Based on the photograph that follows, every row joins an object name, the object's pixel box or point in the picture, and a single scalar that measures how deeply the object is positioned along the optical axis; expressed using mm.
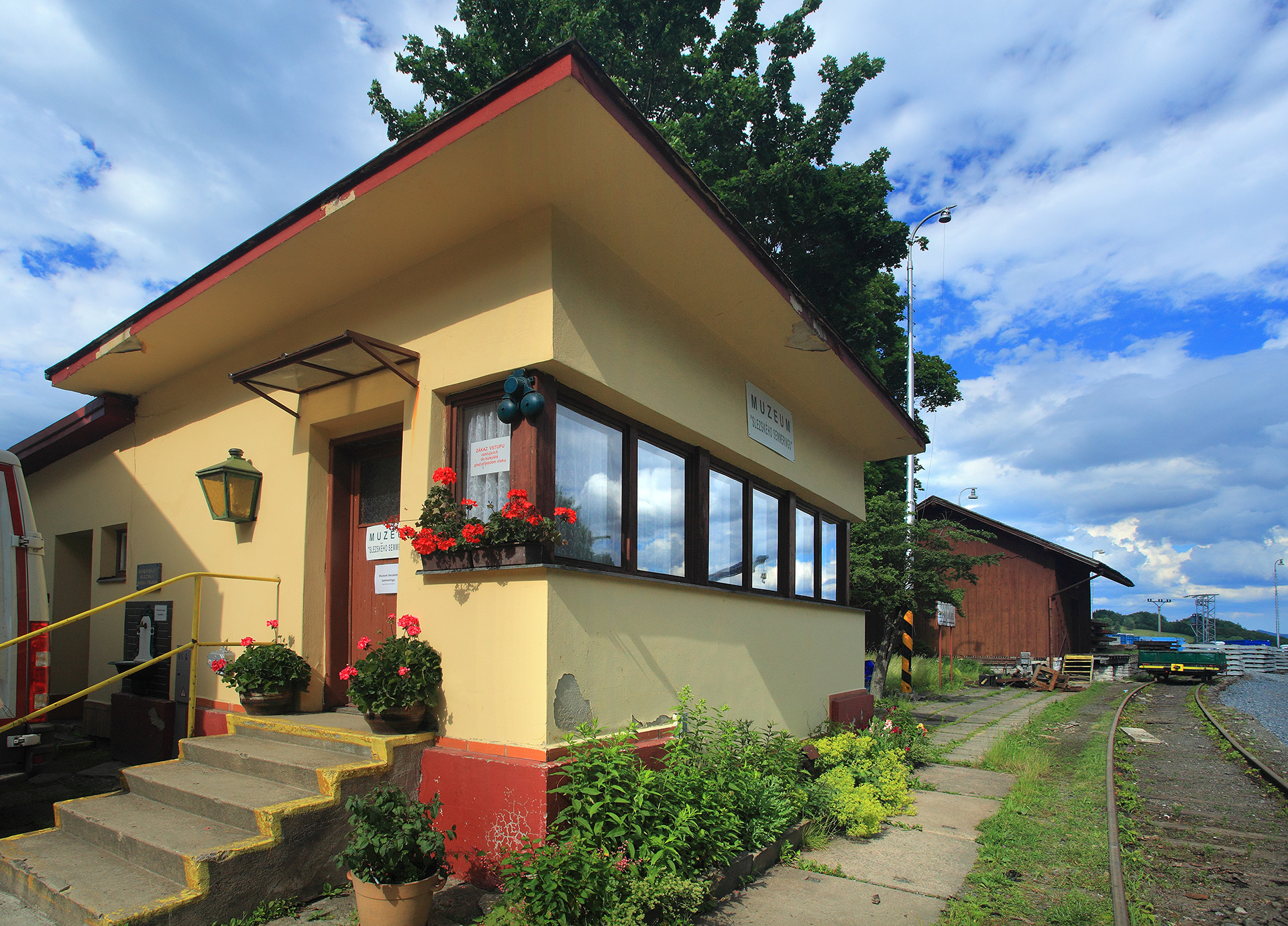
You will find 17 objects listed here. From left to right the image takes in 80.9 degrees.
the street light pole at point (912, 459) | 18719
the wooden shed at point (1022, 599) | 27938
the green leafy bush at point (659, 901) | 3682
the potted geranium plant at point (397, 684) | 4633
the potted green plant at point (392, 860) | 3531
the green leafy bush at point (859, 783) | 5934
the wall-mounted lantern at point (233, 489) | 6324
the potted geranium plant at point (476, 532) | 4492
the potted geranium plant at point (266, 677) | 5547
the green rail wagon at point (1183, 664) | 27281
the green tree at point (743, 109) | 17672
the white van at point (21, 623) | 4879
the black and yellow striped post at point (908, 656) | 17064
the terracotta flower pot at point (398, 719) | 4680
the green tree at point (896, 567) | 16594
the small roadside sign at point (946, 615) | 17844
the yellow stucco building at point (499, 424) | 4551
